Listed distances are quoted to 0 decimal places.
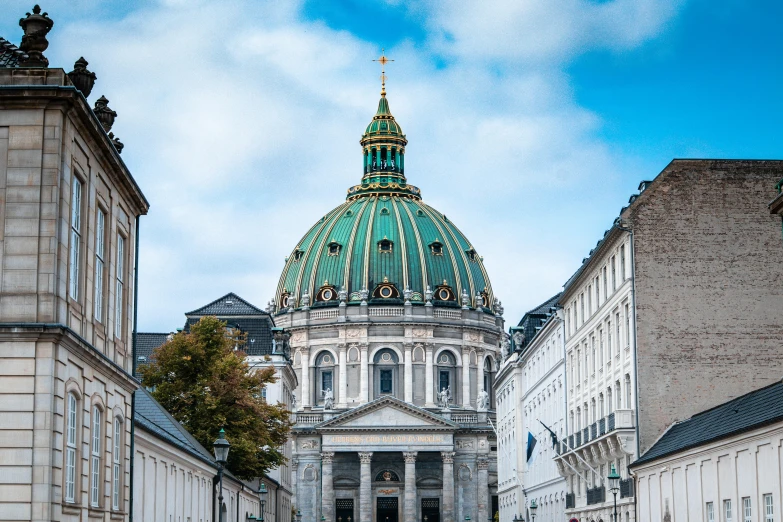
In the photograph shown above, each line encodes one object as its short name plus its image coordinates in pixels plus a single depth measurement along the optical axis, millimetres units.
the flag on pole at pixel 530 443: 66494
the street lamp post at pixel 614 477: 40062
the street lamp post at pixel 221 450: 34469
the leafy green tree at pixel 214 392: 55562
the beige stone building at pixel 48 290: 19109
